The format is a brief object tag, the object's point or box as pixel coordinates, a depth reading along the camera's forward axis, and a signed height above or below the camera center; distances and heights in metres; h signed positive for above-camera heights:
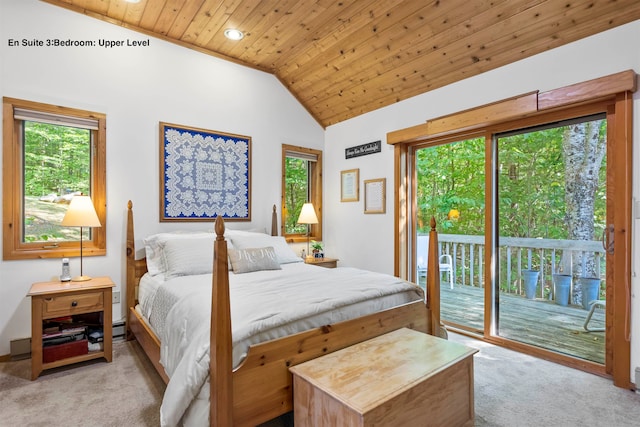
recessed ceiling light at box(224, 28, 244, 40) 3.30 +1.80
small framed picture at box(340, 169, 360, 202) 4.21 +0.36
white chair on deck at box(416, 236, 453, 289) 3.69 -0.53
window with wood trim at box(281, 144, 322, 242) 4.32 +0.36
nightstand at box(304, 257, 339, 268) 4.05 -0.60
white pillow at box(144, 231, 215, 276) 2.96 -0.32
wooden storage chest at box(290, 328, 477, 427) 1.38 -0.76
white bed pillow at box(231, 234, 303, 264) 3.25 -0.31
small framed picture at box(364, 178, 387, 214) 3.90 +0.21
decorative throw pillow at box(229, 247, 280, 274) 2.89 -0.42
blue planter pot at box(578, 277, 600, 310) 2.57 -0.59
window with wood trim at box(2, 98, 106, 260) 2.68 +0.32
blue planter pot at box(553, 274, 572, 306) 2.75 -0.61
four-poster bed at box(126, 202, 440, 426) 1.39 -0.69
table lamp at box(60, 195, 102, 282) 2.63 -0.02
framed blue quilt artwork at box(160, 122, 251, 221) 3.39 +0.41
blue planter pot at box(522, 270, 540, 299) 2.94 -0.60
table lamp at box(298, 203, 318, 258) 4.04 -0.02
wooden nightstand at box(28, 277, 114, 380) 2.33 -0.74
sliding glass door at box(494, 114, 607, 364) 2.55 -0.18
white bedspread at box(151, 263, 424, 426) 1.48 -0.53
